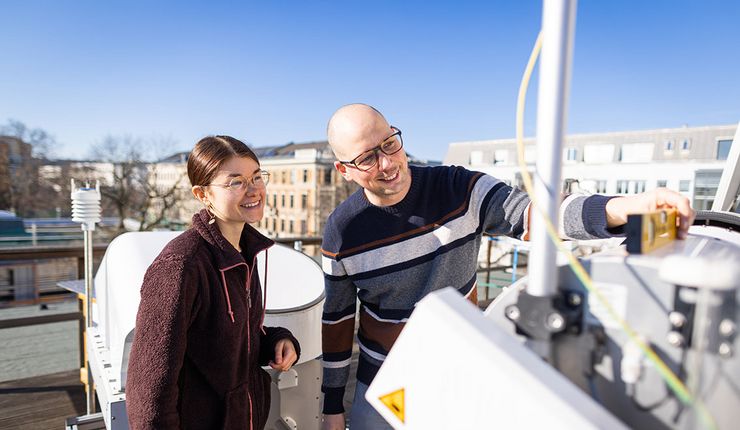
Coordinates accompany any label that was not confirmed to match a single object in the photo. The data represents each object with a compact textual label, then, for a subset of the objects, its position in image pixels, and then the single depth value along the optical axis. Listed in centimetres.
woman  103
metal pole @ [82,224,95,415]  202
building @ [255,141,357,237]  4903
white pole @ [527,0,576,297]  57
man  130
